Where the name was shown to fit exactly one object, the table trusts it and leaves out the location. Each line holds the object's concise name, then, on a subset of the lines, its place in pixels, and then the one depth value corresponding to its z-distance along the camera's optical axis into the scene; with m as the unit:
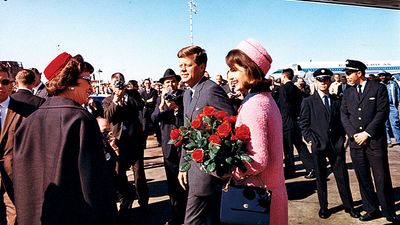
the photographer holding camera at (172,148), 4.52
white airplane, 46.19
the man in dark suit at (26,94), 3.92
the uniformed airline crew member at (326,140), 4.86
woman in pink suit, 2.08
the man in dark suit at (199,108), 2.63
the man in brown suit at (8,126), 3.70
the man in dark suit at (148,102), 8.72
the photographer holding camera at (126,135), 4.82
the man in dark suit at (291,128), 7.16
